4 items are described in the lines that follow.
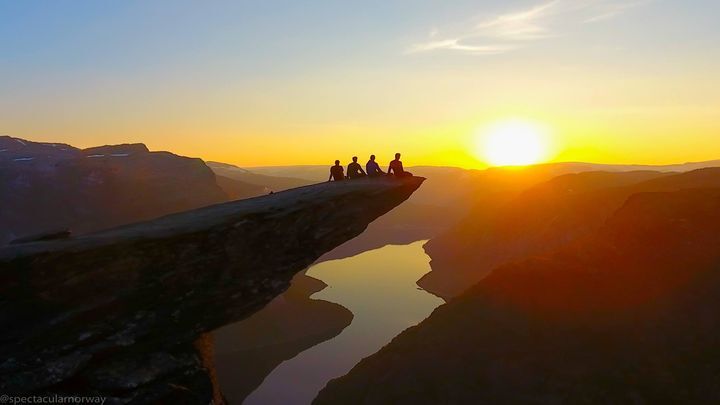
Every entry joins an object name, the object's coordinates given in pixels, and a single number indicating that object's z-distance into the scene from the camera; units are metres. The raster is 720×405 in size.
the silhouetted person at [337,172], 28.64
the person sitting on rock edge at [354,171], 28.11
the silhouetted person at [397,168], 26.56
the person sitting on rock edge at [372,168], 27.64
